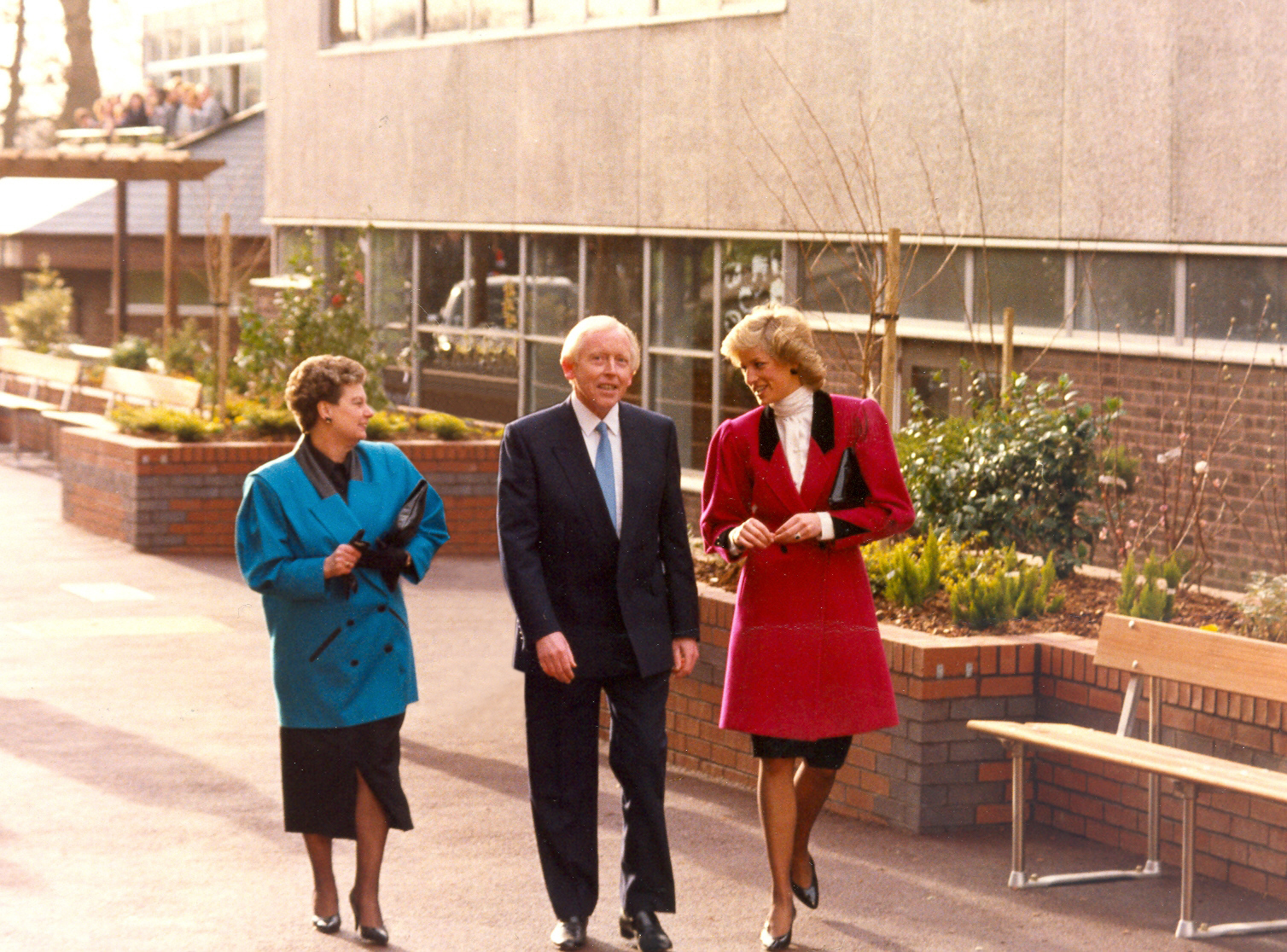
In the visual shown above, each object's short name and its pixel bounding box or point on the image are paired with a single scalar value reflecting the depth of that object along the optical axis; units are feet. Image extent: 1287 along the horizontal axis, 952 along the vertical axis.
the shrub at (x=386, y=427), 51.26
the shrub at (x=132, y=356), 78.18
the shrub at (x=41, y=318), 87.45
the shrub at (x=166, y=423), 49.60
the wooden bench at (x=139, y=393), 58.49
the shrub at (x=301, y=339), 54.34
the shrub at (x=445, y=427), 52.54
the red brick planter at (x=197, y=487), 48.11
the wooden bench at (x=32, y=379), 71.20
